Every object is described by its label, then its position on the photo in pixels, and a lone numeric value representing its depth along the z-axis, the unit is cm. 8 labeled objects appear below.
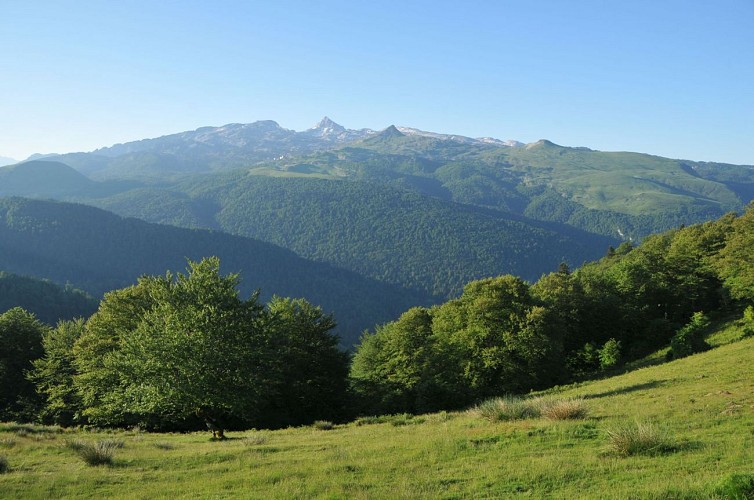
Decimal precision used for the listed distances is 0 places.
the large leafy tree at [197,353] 2547
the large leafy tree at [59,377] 4181
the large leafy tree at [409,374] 4322
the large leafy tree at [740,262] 4356
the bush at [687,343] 3756
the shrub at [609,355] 4522
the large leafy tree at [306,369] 4169
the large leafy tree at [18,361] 4375
